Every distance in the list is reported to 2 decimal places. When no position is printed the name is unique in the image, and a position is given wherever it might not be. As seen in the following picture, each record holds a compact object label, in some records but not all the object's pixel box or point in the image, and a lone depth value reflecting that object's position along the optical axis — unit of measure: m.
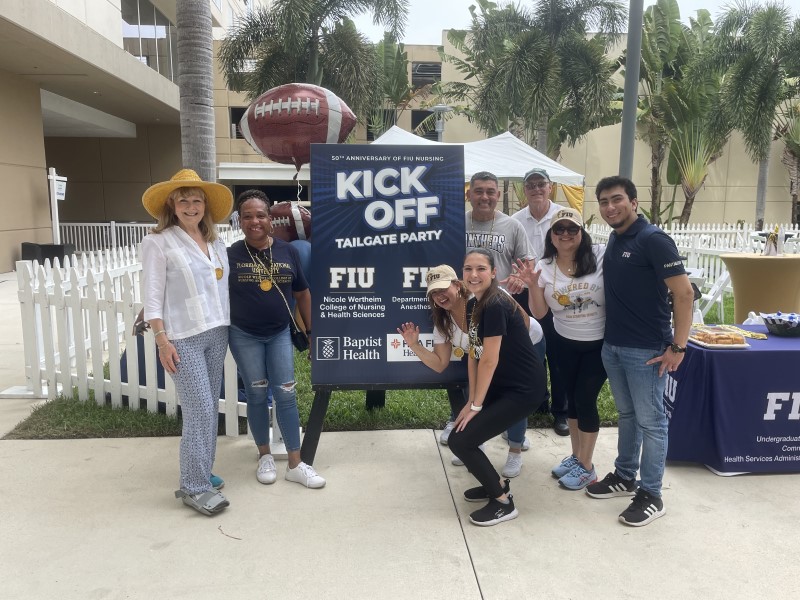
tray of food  3.78
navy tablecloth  3.73
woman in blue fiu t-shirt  3.49
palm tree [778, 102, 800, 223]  23.23
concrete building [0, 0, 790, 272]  14.69
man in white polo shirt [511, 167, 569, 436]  4.59
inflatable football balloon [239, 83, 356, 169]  4.80
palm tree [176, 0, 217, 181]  6.16
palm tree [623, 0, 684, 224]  20.38
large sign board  3.65
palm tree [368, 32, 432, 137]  23.55
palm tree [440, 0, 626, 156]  16.33
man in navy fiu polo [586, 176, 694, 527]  3.04
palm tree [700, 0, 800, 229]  17.75
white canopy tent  9.81
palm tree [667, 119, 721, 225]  20.52
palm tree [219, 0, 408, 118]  16.16
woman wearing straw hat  3.17
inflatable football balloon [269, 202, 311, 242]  4.87
